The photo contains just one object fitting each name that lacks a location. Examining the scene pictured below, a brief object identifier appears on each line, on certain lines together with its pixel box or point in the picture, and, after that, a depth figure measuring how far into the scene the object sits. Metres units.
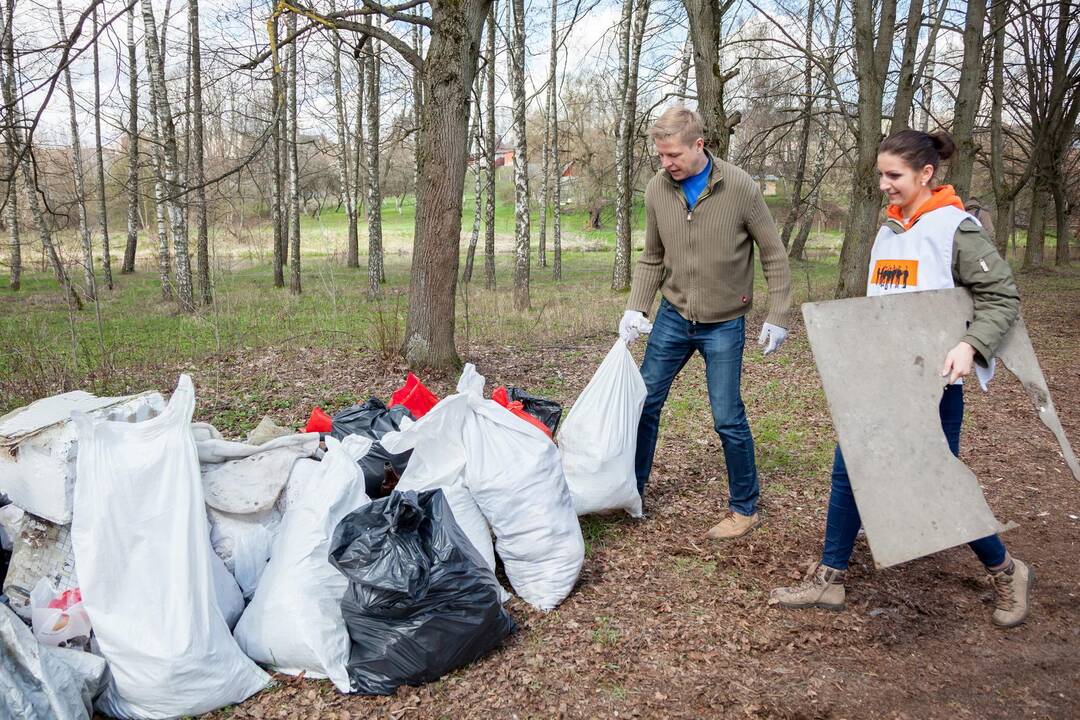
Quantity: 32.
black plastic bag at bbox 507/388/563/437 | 3.62
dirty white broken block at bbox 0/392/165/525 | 2.25
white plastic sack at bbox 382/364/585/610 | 2.75
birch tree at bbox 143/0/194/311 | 10.55
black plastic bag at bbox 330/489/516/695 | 2.22
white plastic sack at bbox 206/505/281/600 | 2.55
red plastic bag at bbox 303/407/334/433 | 3.40
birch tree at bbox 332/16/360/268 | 17.41
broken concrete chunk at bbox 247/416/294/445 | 3.09
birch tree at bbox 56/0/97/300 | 13.51
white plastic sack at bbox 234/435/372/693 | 2.27
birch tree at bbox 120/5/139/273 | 10.49
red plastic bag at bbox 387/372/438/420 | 3.54
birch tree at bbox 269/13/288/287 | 14.69
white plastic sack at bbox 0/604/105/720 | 1.89
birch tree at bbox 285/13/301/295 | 13.60
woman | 2.26
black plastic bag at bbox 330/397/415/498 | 2.92
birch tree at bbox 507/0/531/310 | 12.48
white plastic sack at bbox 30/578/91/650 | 2.19
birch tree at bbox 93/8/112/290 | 14.38
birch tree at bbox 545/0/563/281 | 15.86
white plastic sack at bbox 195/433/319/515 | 2.56
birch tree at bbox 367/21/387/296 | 14.13
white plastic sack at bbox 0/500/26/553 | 2.45
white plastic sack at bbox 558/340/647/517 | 3.24
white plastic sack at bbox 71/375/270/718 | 2.10
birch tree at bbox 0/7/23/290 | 13.00
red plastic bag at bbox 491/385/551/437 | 3.33
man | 3.04
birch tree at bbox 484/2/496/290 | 13.39
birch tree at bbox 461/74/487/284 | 8.30
